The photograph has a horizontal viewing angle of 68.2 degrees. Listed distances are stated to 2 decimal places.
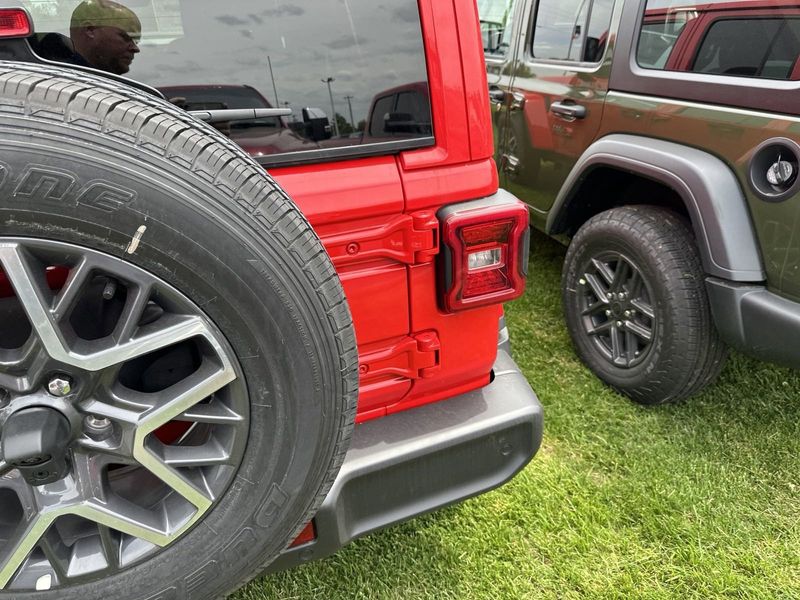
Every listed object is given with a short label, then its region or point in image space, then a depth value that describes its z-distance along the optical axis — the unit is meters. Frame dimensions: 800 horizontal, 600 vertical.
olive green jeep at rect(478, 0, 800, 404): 2.14
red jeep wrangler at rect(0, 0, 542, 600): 1.01
